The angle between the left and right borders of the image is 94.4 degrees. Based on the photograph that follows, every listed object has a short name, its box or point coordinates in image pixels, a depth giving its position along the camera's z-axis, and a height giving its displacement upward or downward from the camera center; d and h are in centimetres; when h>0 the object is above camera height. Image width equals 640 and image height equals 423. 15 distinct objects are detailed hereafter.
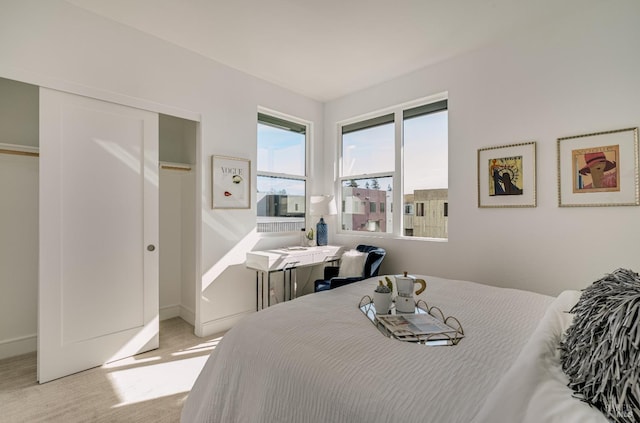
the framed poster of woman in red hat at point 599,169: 220 +33
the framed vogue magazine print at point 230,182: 321 +33
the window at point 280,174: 379 +50
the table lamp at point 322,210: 382 +2
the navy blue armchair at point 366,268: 308 -61
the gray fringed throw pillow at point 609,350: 64 -34
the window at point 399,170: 334 +52
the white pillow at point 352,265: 333 -61
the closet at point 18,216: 262 -4
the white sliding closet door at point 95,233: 230 -18
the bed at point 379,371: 77 -53
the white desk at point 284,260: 316 -55
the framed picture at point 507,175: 264 +33
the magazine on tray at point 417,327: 124 -52
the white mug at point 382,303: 154 -48
